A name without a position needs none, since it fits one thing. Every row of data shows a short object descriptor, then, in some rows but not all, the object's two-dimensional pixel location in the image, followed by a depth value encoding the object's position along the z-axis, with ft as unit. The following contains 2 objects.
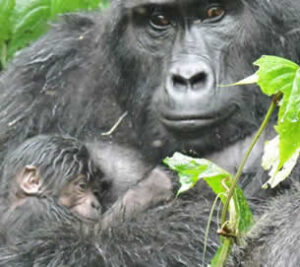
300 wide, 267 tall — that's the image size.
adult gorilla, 27.37
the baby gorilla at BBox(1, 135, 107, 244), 29.94
